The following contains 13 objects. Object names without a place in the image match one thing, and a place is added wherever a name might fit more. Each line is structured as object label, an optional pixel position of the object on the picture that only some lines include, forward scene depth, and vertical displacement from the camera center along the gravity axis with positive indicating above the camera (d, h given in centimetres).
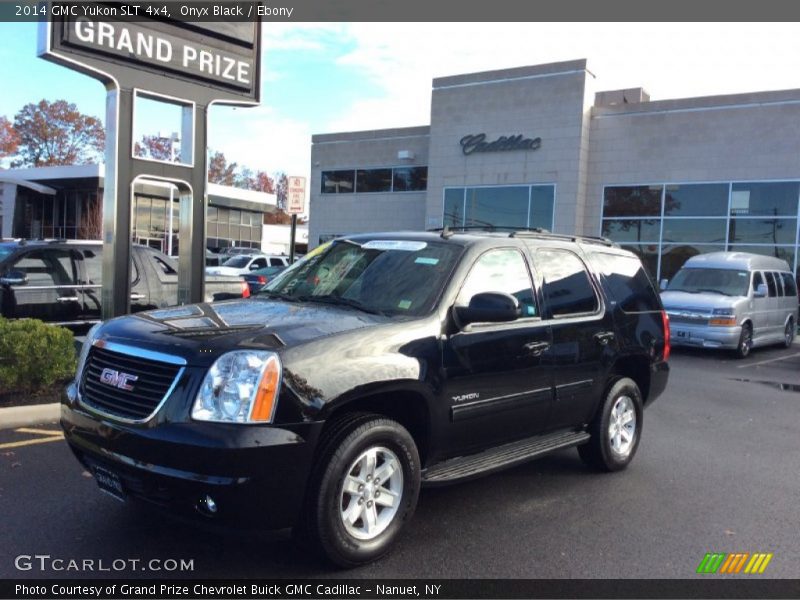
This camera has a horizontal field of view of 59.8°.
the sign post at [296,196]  1070 +65
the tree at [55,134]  5553 +762
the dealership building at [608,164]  2219 +312
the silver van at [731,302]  1366 -93
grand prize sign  738 +179
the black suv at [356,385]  333 -80
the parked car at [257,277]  1882 -115
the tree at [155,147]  5724 +703
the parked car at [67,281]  862 -68
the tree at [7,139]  5456 +684
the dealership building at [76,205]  3856 +142
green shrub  672 -126
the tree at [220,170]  6962 +659
